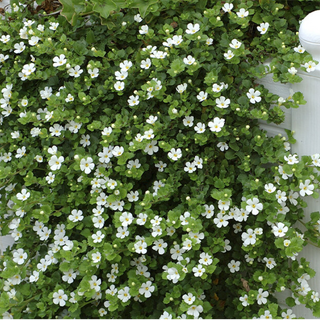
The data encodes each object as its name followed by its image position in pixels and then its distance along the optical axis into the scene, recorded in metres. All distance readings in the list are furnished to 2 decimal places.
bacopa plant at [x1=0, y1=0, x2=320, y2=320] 1.19
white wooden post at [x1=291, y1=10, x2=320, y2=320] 1.18
